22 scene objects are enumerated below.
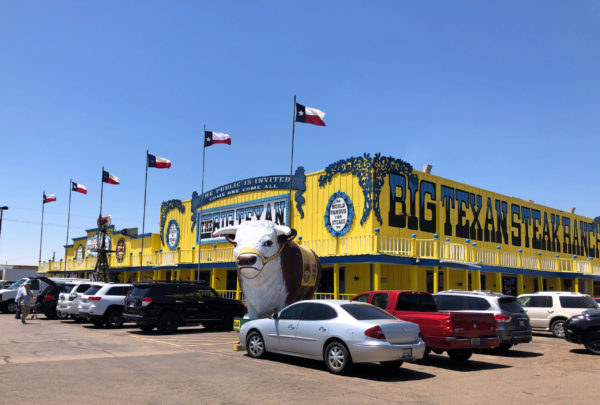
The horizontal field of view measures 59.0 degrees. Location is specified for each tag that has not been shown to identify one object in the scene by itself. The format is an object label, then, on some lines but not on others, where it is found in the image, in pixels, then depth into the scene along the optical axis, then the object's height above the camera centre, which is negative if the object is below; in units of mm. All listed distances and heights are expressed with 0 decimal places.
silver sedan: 9820 -1138
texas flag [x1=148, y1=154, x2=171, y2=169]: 33344 +6972
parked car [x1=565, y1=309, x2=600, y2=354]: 14461 -1339
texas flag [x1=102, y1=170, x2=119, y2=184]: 38406 +6759
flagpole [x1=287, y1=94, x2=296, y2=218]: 23697 +6704
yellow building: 23656 +2639
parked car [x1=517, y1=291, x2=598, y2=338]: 18781 -934
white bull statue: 14289 +244
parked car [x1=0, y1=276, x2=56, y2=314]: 27438 -1114
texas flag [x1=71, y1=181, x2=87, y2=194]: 45844 +7118
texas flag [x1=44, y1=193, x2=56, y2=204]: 50844 +6903
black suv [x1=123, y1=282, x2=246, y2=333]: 18062 -1175
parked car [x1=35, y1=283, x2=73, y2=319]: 25203 -1375
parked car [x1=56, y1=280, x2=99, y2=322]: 22062 -1226
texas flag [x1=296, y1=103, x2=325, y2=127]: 23641 +7142
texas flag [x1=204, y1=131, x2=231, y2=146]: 30312 +7723
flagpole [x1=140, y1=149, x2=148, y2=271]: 32062 +3413
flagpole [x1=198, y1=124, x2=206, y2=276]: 30516 +4472
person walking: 22766 -1242
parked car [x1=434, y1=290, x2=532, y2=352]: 13672 -774
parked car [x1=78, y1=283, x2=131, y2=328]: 20141 -1252
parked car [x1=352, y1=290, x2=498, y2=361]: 11547 -990
